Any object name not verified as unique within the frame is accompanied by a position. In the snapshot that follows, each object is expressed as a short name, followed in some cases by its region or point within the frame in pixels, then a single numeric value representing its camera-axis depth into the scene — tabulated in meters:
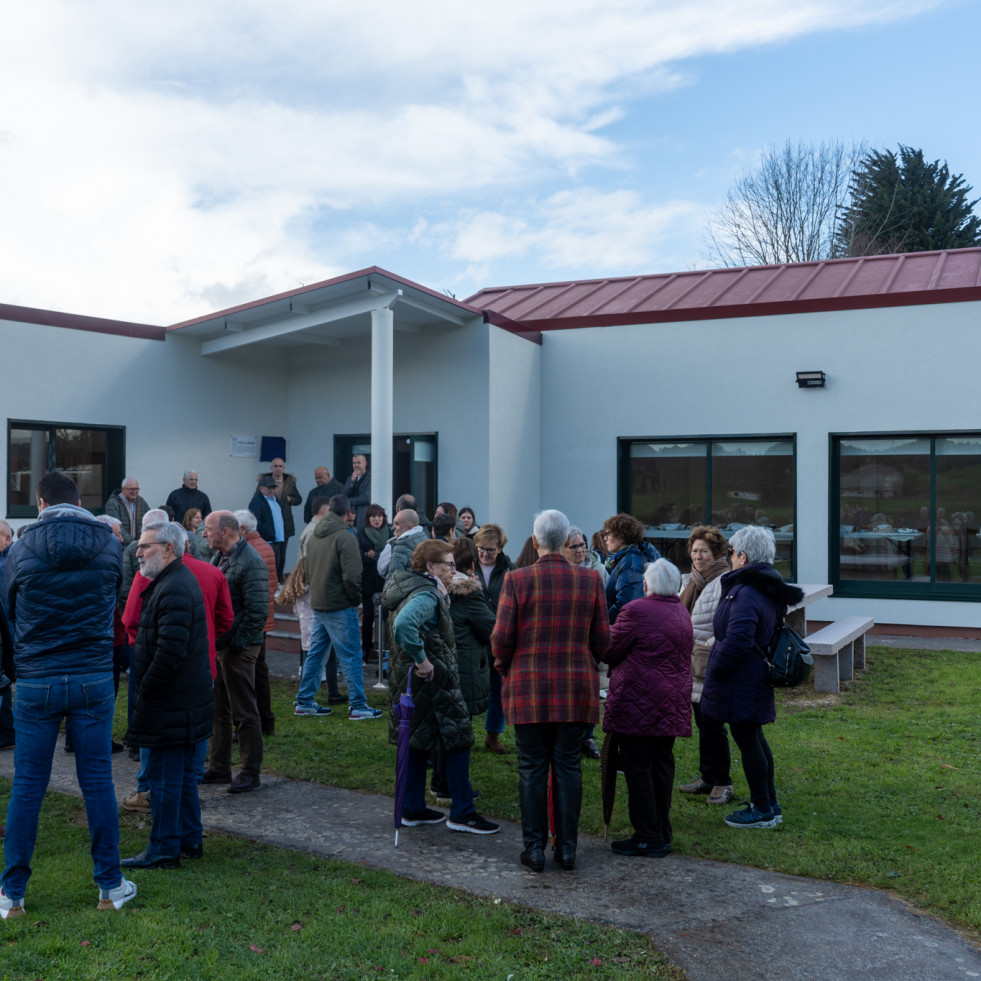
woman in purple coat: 4.98
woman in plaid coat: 4.79
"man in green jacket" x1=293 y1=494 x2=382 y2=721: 8.22
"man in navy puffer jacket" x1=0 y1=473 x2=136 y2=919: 4.25
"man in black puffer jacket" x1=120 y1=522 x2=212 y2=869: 4.69
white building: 11.97
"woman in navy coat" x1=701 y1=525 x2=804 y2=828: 5.34
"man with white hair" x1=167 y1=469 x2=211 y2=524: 12.28
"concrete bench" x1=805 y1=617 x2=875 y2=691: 8.82
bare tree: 37.06
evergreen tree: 35.66
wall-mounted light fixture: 12.45
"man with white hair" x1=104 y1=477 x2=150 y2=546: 10.99
